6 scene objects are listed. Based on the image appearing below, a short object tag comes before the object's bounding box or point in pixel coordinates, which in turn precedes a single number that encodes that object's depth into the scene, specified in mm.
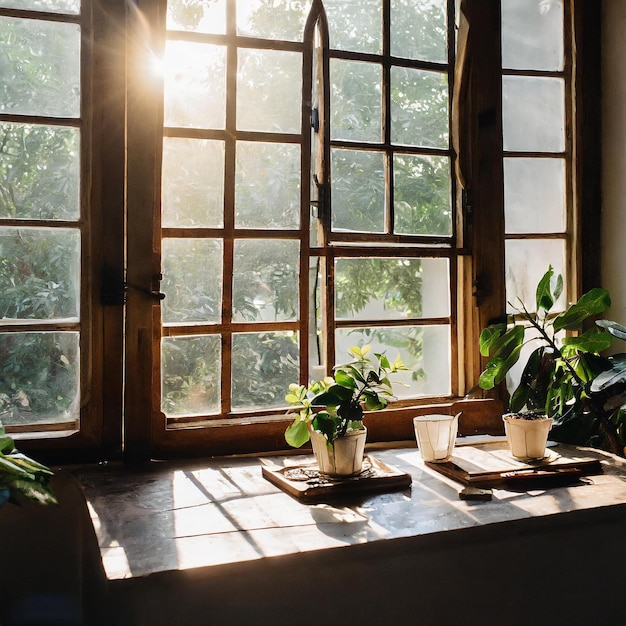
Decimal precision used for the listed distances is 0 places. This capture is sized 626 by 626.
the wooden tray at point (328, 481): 1708
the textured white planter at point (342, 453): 1788
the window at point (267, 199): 1976
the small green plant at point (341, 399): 1772
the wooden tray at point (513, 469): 1833
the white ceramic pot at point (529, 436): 1987
